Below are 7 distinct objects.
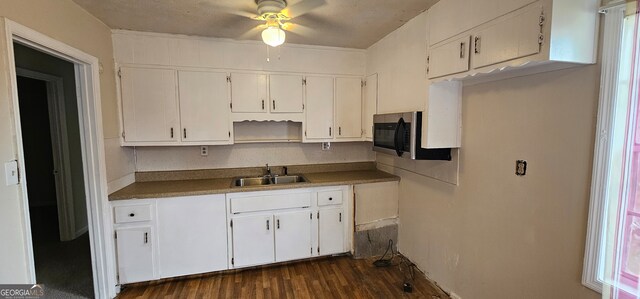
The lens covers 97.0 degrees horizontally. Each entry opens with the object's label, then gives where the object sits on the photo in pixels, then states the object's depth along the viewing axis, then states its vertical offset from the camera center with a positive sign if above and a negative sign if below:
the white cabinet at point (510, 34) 1.27 +0.48
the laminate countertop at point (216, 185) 2.41 -0.53
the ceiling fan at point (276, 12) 1.80 +0.78
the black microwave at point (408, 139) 2.17 -0.08
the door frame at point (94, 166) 2.15 -0.28
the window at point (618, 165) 1.18 -0.16
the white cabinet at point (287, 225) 2.62 -0.93
